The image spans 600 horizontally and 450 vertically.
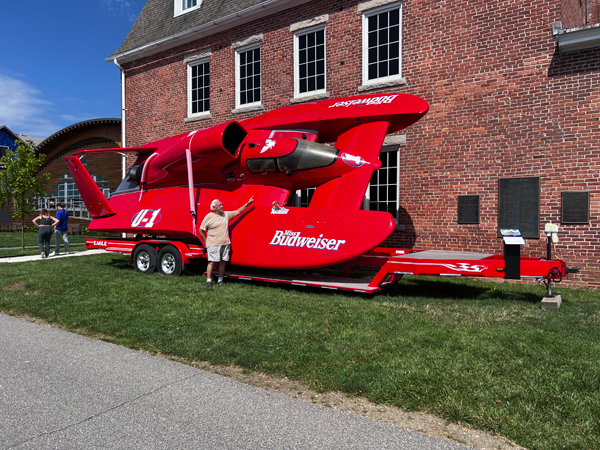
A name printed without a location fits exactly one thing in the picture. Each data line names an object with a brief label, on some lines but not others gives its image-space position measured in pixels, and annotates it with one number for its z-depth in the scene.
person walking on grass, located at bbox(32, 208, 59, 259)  13.94
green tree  15.98
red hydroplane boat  7.54
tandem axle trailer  6.63
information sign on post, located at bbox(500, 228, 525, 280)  6.50
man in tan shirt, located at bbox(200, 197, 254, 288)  8.41
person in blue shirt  14.87
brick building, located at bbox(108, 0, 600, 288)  8.97
